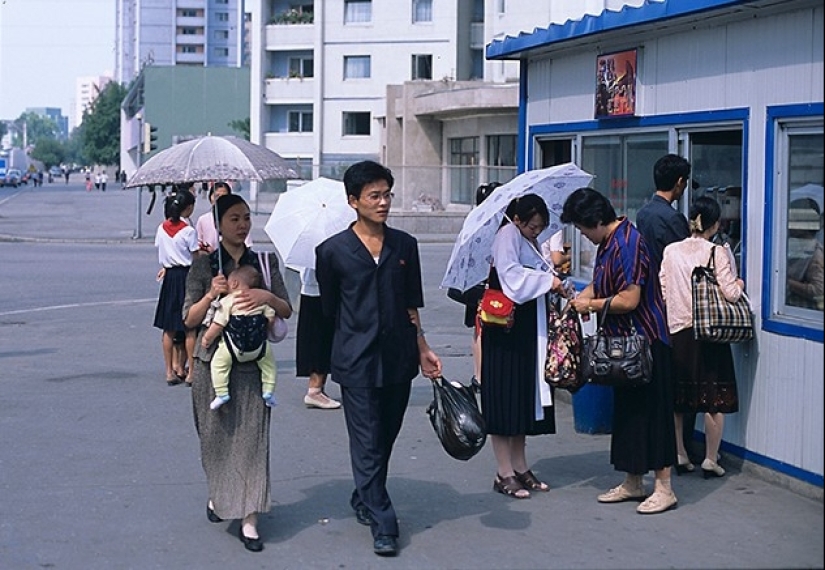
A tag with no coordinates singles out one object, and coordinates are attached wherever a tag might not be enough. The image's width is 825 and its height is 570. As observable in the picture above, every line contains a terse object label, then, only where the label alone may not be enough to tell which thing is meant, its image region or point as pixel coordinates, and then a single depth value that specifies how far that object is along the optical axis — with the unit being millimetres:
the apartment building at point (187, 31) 152375
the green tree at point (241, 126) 89894
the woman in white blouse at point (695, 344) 7919
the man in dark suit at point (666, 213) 8086
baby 6625
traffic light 37897
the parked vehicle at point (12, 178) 101562
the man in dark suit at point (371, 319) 6617
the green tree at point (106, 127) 135250
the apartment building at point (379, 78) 52750
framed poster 9617
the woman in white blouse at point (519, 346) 7449
